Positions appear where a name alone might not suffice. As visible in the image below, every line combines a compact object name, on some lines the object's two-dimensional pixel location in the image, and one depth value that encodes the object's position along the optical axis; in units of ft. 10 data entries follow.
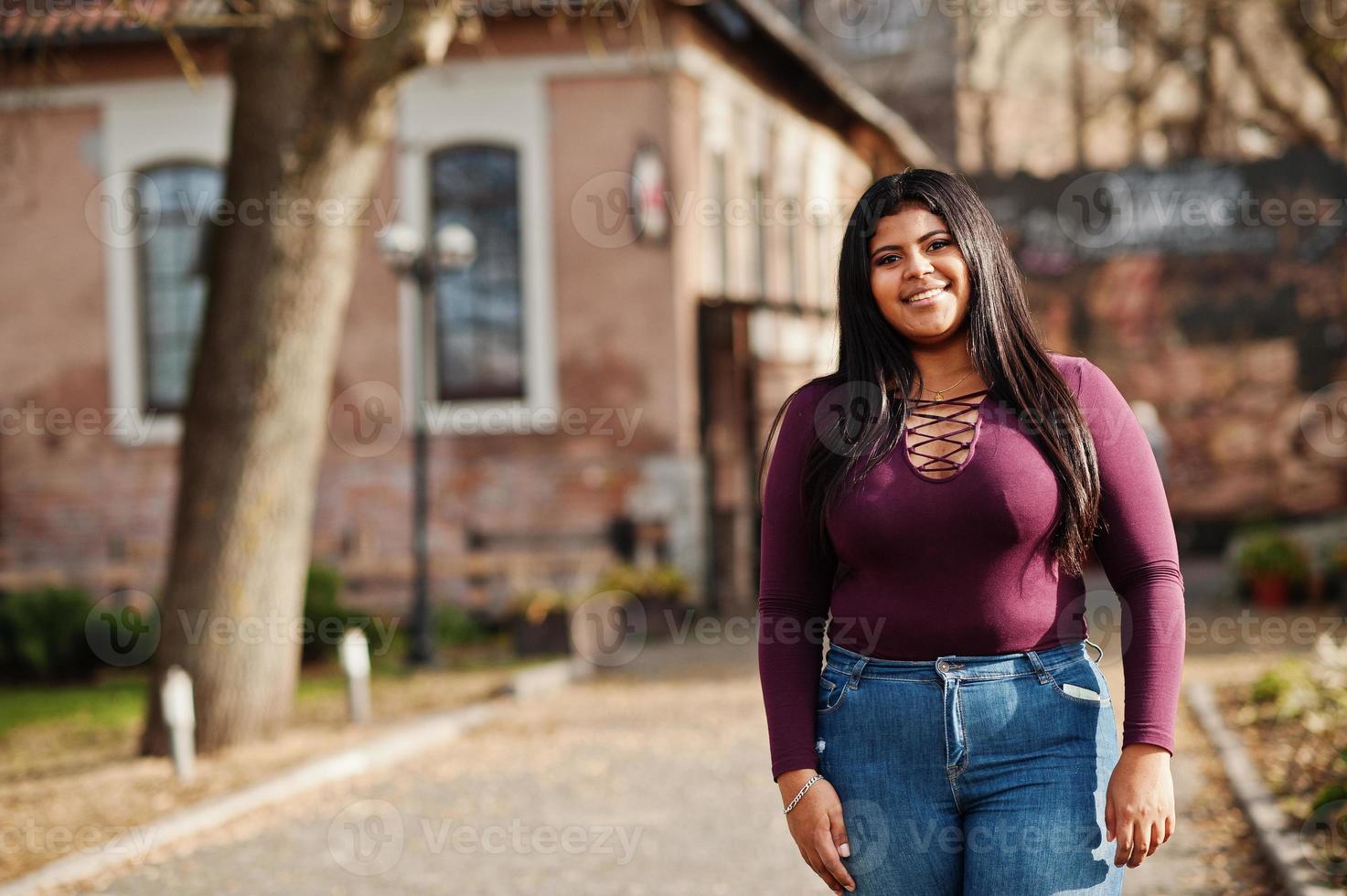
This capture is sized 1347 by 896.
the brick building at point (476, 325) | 54.80
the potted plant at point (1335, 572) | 51.08
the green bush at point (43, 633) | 47.85
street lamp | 44.75
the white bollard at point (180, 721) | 27.76
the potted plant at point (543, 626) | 47.32
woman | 8.86
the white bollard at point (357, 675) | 34.22
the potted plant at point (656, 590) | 50.90
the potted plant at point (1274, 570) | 53.26
